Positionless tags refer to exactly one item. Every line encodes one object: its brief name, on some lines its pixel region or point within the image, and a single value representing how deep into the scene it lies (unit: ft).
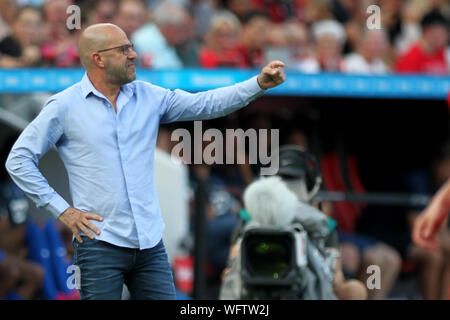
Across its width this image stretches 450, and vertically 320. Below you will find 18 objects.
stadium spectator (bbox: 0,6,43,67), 54.54
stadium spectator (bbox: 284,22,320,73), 64.18
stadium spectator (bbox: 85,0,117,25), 59.72
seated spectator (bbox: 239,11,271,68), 62.85
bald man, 28.76
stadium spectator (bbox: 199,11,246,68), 60.18
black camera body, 37.86
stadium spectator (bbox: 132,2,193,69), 59.67
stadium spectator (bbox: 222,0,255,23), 71.10
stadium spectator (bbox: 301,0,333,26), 75.36
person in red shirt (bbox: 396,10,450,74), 67.67
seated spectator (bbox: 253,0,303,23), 75.61
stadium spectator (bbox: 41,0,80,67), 54.65
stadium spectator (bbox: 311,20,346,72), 66.28
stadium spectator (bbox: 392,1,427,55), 79.05
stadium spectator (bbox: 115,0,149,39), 60.80
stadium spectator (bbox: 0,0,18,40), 60.18
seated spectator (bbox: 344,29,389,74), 69.36
